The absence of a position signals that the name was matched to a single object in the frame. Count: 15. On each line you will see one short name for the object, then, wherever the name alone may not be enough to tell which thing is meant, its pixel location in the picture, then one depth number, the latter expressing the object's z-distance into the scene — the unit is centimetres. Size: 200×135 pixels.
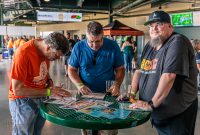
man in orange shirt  137
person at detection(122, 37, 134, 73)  749
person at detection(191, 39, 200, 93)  446
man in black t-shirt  124
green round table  109
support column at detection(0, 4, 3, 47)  1354
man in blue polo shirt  180
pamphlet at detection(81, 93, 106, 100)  151
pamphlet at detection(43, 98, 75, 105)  139
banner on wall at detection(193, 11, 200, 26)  785
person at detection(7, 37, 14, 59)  1111
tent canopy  666
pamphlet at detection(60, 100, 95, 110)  129
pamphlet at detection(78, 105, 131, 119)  116
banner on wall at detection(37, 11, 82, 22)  898
